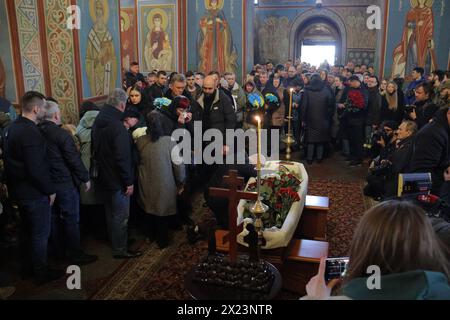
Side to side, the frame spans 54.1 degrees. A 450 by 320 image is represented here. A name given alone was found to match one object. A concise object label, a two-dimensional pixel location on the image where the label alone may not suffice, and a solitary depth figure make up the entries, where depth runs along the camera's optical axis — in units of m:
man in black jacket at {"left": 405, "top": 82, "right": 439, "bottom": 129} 5.44
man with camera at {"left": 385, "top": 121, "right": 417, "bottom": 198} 4.29
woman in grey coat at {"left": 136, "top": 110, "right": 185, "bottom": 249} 4.62
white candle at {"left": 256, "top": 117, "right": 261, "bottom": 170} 3.00
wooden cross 2.91
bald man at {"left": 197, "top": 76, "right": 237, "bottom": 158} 6.01
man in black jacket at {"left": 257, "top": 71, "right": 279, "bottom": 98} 8.30
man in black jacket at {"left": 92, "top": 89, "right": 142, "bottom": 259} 4.26
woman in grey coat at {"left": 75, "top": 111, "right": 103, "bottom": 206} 4.70
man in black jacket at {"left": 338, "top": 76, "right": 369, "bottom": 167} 7.85
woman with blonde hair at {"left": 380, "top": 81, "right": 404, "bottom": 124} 7.46
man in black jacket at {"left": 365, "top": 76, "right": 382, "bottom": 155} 7.79
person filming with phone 1.44
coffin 3.80
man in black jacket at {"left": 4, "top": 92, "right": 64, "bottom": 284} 3.69
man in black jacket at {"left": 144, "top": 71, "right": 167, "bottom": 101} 7.08
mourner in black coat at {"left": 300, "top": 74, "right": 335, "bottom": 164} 7.97
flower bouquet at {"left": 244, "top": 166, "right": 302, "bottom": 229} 4.24
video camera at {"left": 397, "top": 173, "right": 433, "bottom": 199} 3.02
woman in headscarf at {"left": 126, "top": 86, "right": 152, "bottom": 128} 5.75
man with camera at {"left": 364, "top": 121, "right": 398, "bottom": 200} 5.51
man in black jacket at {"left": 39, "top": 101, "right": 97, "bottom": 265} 3.98
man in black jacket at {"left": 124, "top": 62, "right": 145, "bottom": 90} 8.56
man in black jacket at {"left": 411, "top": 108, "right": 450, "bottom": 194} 3.60
